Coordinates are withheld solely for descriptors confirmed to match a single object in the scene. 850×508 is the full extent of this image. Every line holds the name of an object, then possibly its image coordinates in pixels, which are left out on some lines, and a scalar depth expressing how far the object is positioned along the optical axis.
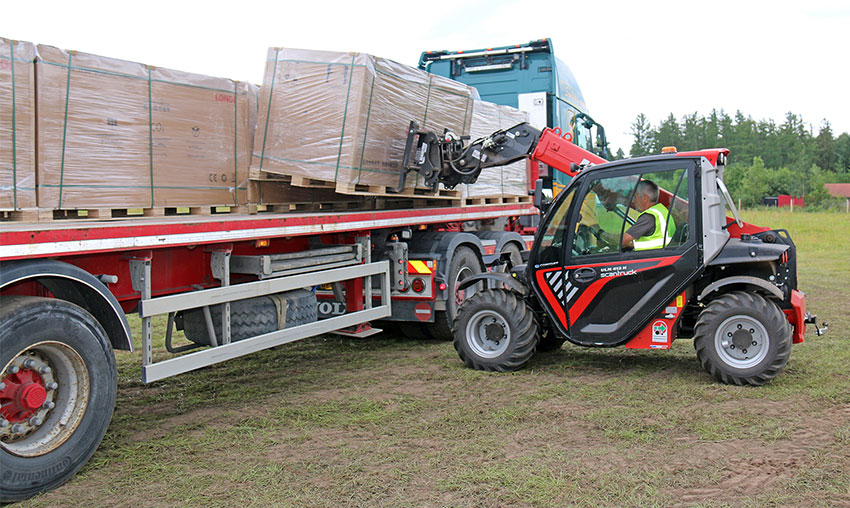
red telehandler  5.75
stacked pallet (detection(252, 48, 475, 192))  6.33
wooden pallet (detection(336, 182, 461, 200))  6.45
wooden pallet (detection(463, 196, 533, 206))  9.25
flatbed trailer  3.85
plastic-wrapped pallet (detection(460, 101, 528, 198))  8.90
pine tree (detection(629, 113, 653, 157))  84.19
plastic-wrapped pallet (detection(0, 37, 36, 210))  4.79
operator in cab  6.00
